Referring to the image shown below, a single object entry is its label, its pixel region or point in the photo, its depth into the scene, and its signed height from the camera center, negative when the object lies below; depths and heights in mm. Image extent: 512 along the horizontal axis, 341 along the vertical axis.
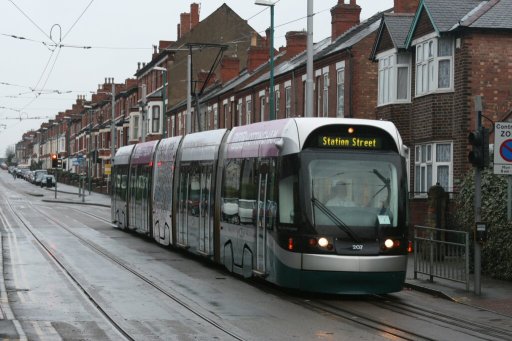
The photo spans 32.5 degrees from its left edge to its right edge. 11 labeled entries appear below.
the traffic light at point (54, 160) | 67750 +1439
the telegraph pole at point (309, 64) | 24116 +3293
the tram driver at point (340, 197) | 14953 -227
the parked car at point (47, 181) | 99875 -294
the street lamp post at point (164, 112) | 49119 +3940
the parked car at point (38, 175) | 105569 +331
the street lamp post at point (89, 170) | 79981 +802
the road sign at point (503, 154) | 16438 +610
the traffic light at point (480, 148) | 16344 +714
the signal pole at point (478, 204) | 16266 -335
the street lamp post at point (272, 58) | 28891 +4152
